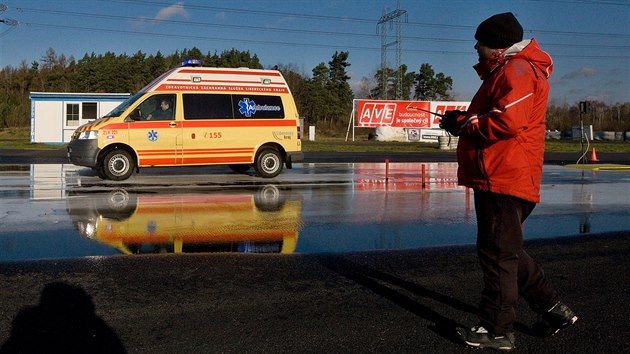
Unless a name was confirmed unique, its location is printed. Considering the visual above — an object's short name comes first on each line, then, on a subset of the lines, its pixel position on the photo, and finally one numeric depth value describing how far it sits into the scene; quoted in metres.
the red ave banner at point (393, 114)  49.38
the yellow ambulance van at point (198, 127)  14.74
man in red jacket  3.89
